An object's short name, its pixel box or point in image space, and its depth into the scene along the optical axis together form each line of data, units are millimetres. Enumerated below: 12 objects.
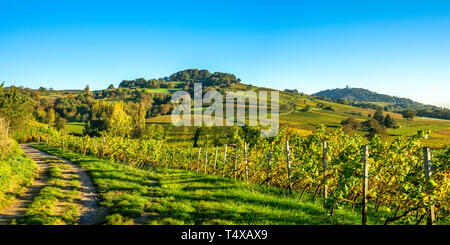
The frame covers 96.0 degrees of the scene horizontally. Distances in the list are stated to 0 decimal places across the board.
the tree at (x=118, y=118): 55816
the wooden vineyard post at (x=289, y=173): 9699
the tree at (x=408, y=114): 96919
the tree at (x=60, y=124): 81475
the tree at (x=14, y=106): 30108
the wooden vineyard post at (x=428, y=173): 4781
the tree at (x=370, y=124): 72112
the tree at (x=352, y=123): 78512
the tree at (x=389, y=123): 79062
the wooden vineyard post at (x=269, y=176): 11495
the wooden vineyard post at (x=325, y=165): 7773
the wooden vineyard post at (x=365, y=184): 5773
